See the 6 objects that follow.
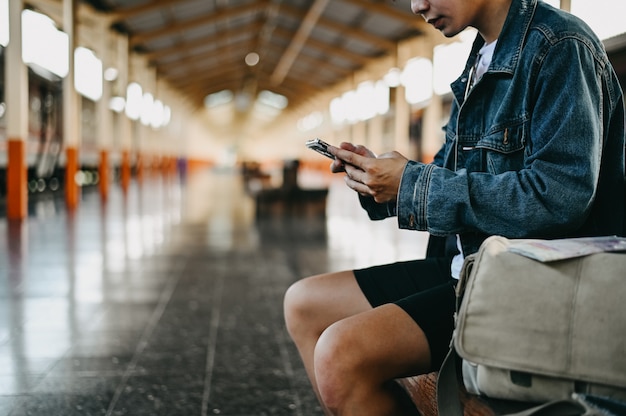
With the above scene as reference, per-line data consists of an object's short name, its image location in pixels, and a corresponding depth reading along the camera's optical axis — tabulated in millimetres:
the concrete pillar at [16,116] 8062
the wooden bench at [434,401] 1003
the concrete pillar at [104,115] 13969
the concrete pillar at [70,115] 10719
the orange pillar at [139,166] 20312
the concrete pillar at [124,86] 16484
